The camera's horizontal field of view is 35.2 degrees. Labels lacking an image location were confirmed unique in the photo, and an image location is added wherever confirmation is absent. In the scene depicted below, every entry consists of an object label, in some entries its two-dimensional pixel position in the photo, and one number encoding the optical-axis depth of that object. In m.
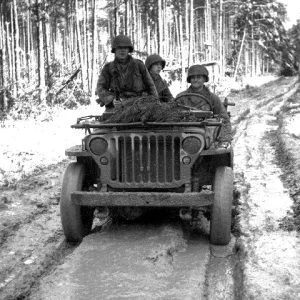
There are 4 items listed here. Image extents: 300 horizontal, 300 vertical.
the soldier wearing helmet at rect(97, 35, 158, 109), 6.99
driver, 7.51
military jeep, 5.06
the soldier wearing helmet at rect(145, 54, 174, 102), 8.53
